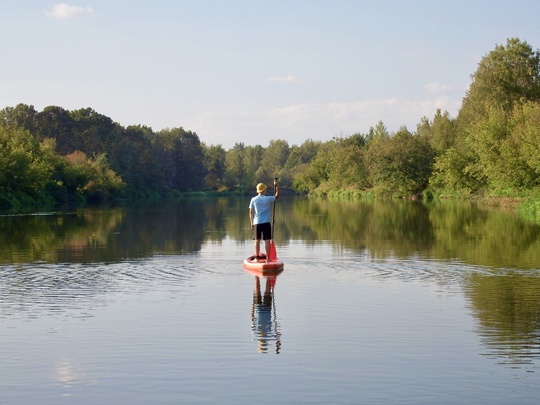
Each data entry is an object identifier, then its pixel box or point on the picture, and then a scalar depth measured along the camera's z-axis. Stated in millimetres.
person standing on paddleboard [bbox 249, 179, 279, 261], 19531
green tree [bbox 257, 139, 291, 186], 164400
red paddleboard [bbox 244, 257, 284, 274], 18609
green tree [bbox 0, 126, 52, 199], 65312
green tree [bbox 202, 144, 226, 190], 163500
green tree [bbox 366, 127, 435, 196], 91875
